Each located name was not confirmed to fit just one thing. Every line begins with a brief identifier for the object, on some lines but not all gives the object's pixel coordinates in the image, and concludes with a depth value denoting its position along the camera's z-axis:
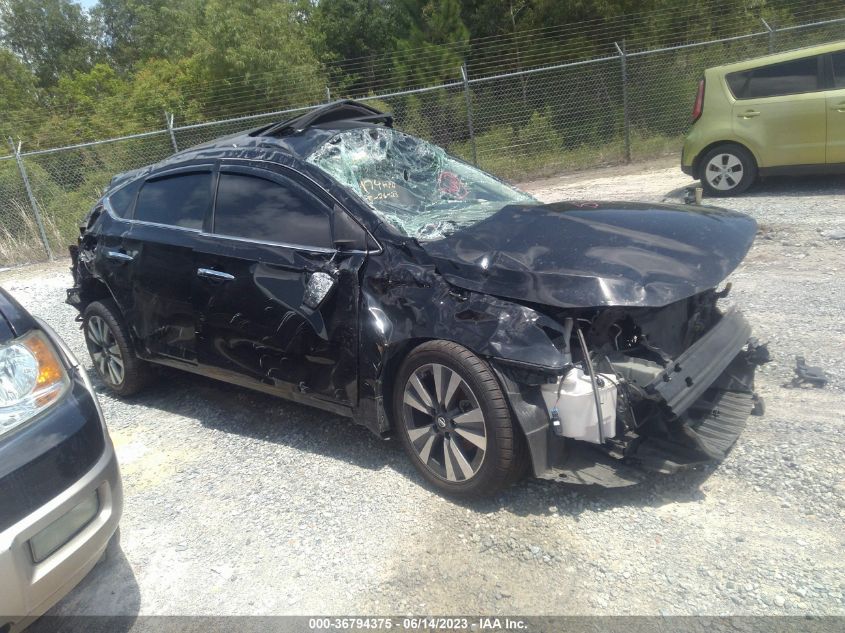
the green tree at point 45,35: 40.50
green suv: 8.47
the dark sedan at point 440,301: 3.18
